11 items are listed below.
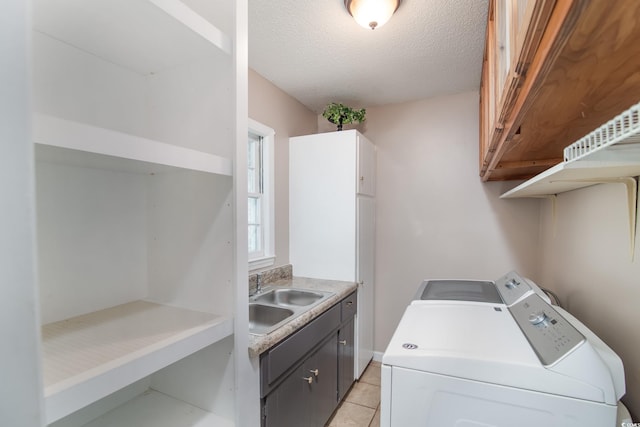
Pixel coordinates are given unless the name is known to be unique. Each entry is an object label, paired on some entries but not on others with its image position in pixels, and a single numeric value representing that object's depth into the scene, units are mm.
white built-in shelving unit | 819
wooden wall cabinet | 527
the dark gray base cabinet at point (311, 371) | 1367
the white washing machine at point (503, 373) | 858
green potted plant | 2570
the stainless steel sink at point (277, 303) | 1830
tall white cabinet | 2436
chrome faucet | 2131
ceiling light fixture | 1434
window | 2395
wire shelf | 484
